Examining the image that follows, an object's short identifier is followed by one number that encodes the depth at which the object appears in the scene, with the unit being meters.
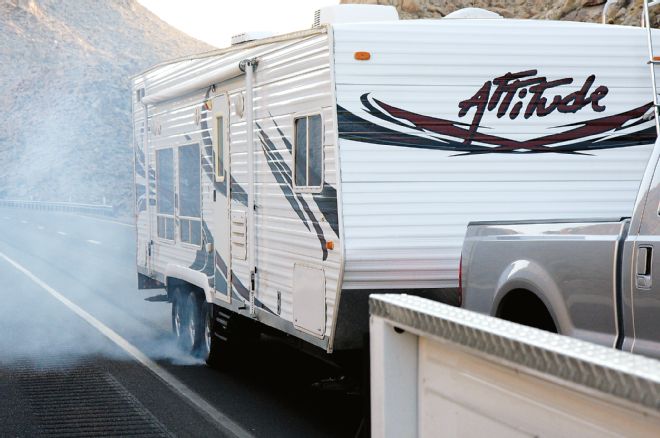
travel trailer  7.45
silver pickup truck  5.03
